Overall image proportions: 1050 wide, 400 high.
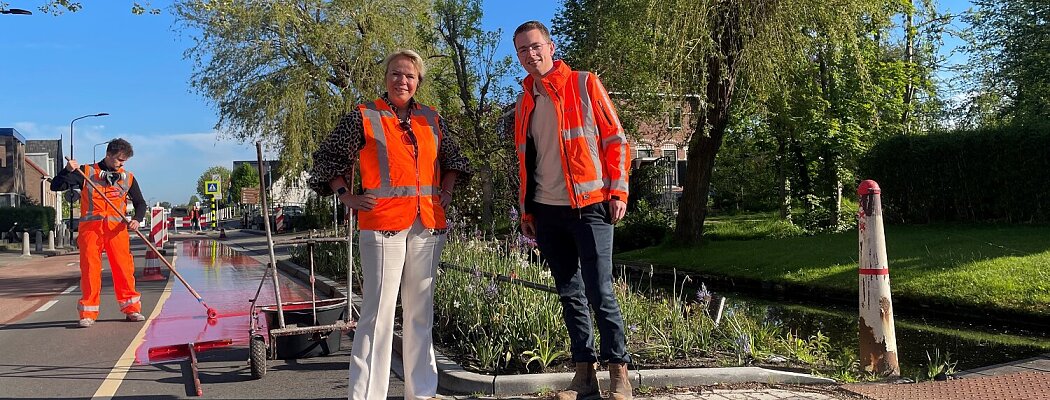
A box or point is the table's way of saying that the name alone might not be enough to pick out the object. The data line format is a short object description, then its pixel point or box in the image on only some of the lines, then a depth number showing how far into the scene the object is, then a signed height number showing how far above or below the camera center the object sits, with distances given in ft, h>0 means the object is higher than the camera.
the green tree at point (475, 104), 57.00 +8.29
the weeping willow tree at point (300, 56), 59.00 +11.62
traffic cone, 47.73 -3.80
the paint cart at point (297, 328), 17.87 -2.84
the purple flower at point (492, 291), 19.13 -2.05
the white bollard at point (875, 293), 16.46 -1.94
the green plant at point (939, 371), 16.63 -3.69
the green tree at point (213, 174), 413.80 +19.04
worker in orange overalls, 26.50 -0.52
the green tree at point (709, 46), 46.83 +9.33
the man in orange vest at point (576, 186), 13.42 +0.29
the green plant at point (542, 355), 16.38 -3.10
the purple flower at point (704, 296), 18.70 -2.19
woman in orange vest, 13.44 -0.08
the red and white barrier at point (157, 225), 54.54 -0.96
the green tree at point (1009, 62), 80.48 +14.71
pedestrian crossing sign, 158.24 +4.53
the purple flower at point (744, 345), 16.96 -3.05
